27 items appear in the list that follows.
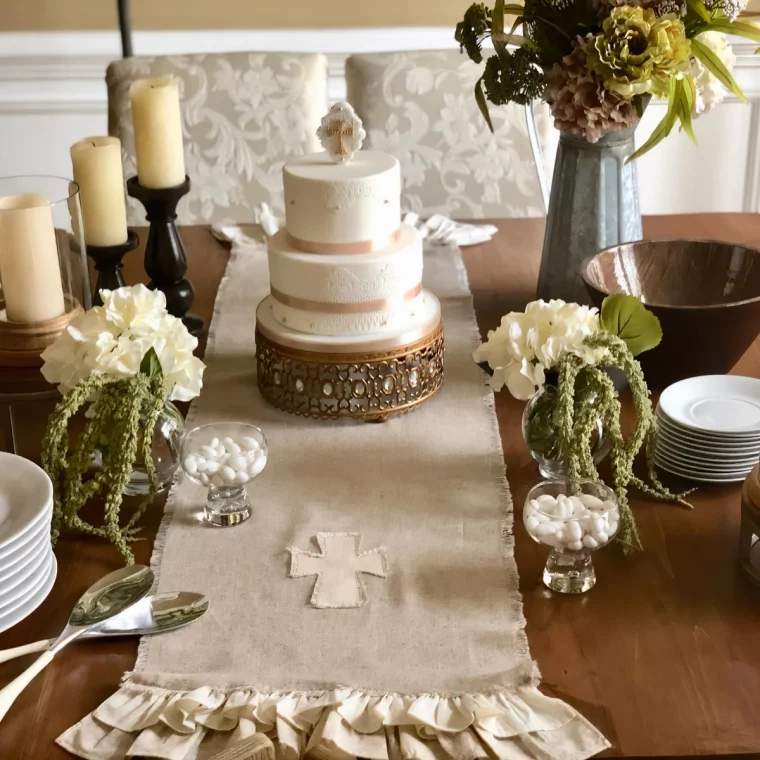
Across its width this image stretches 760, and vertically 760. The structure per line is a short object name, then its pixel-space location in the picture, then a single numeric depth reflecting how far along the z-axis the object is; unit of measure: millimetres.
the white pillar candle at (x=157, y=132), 1341
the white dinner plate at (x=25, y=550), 853
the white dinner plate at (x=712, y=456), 1063
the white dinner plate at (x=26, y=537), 847
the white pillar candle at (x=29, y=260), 1134
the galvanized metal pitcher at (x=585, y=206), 1354
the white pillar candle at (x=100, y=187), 1329
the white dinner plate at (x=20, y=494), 892
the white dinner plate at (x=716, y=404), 1077
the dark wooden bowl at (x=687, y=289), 1197
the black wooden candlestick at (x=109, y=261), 1370
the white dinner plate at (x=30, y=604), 863
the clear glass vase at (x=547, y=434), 1064
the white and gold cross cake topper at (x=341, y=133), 1191
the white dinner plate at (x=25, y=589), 864
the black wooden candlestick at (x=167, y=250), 1396
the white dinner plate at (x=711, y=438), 1047
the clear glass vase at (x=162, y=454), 1062
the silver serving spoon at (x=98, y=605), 815
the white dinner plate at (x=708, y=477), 1074
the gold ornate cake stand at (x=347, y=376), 1209
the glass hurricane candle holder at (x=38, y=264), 1142
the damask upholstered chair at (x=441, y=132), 2068
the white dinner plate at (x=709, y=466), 1069
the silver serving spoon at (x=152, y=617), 878
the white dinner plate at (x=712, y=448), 1057
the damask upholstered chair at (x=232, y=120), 2066
